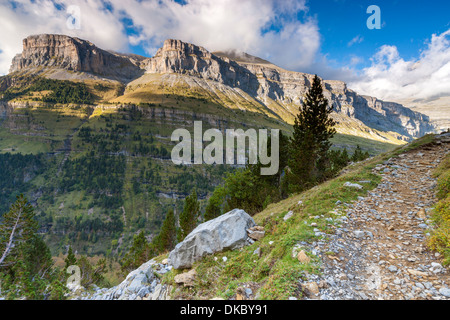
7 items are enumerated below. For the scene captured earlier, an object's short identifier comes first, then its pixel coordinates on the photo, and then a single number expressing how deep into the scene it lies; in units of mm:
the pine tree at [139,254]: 46347
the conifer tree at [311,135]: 26625
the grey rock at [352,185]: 11612
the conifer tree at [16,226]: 27578
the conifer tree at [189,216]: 39750
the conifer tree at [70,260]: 47609
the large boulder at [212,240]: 9570
